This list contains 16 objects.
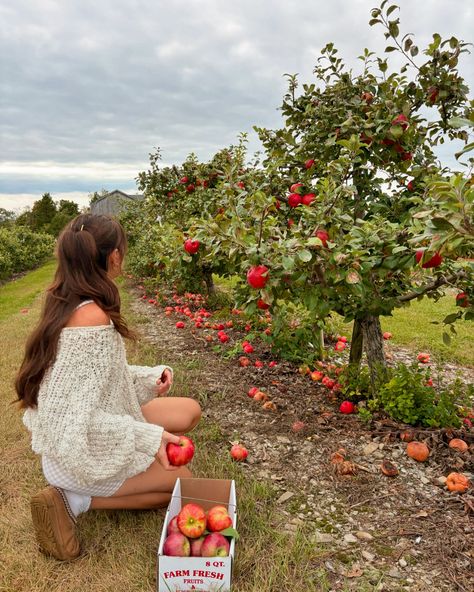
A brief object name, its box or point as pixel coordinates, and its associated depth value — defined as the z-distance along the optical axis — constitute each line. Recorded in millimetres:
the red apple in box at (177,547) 1908
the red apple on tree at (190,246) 3113
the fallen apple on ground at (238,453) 2916
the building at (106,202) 33762
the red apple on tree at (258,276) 2344
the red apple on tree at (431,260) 2111
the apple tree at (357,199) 2355
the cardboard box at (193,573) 1832
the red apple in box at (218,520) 2004
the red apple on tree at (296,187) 3412
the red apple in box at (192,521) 1955
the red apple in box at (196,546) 1949
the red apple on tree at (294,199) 3340
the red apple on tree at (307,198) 3176
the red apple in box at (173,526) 2008
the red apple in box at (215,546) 1920
